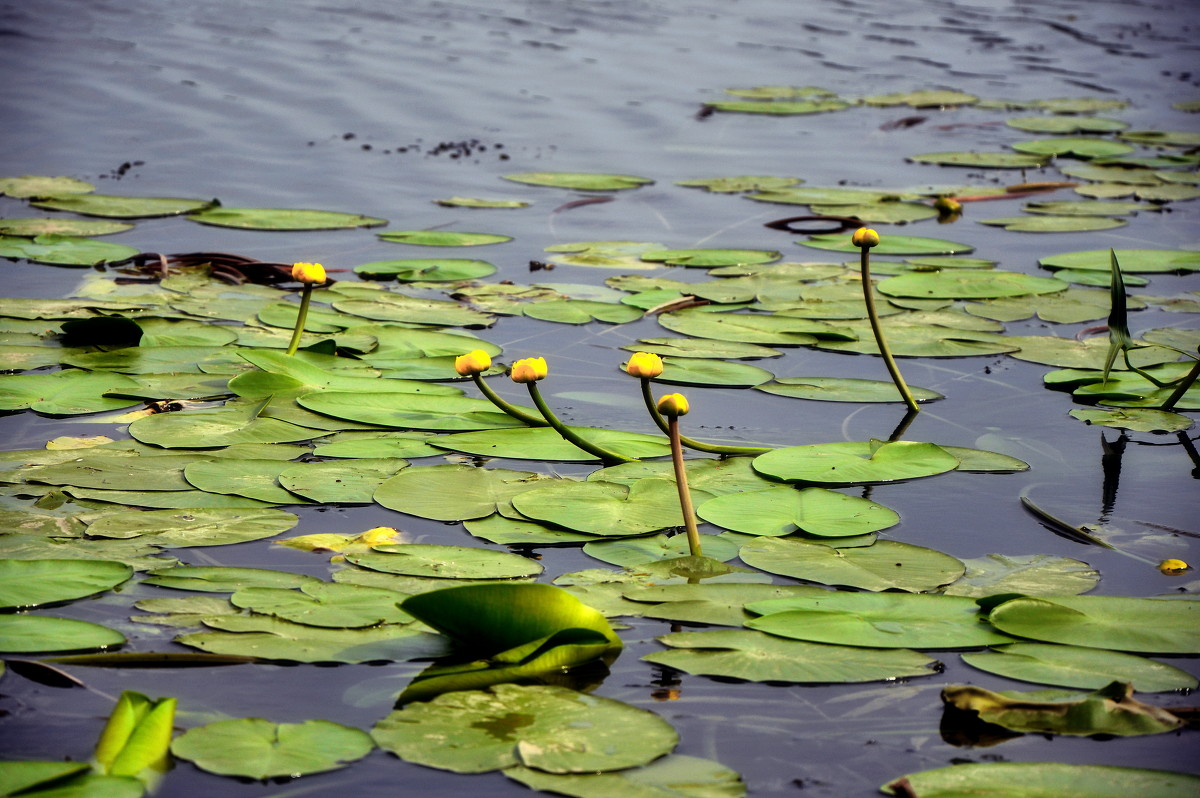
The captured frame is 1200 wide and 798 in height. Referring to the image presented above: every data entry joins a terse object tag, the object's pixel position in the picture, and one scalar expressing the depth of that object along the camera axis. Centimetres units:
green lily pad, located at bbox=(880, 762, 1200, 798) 712
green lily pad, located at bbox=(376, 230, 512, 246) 945
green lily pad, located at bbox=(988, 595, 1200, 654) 735
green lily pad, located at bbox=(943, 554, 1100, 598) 748
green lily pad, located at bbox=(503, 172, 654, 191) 1174
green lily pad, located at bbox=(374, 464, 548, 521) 765
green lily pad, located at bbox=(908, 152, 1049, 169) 1330
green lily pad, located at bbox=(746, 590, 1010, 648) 734
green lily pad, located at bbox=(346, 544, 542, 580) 748
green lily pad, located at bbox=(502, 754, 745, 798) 711
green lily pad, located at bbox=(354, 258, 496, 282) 884
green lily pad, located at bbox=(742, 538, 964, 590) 748
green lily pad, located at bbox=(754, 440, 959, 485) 777
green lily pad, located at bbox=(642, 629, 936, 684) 729
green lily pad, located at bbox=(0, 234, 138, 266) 882
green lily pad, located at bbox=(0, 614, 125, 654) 729
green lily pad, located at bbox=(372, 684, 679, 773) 715
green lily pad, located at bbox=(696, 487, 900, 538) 761
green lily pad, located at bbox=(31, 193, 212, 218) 987
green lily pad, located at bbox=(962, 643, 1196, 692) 729
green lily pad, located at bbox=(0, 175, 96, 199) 1032
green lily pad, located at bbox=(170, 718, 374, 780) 713
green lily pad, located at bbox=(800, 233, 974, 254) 937
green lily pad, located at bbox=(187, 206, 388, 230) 973
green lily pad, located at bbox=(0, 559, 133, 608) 738
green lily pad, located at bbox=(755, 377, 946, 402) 813
